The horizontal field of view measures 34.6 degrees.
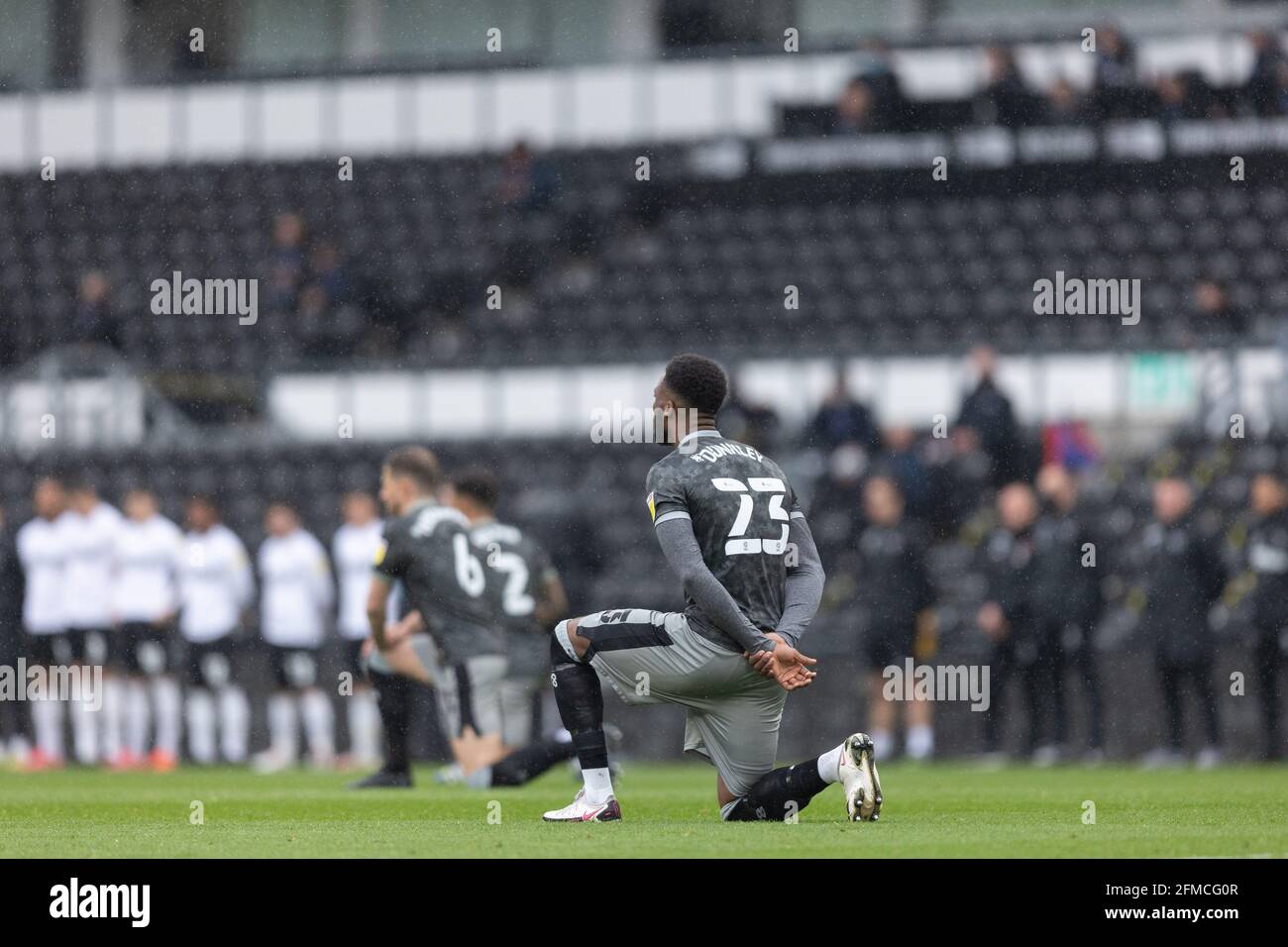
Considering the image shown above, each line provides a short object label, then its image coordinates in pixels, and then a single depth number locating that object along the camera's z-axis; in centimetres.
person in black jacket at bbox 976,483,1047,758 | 1705
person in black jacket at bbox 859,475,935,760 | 1762
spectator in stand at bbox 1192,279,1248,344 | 2215
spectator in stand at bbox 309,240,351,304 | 2666
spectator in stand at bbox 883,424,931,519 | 1959
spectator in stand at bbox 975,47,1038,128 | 2512
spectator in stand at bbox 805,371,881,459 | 2062
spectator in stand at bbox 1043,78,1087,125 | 2502
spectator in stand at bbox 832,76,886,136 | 2575
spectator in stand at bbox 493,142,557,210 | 2747
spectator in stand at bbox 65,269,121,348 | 2606
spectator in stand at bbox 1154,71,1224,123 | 2469
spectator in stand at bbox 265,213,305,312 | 2684
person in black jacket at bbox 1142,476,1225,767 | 1619
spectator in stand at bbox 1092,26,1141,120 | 2478
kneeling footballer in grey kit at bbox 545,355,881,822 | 859
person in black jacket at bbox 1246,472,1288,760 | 1622
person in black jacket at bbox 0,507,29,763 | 1961
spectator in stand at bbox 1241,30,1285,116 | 2431
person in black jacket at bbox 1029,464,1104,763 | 1691
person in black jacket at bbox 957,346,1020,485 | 1981
